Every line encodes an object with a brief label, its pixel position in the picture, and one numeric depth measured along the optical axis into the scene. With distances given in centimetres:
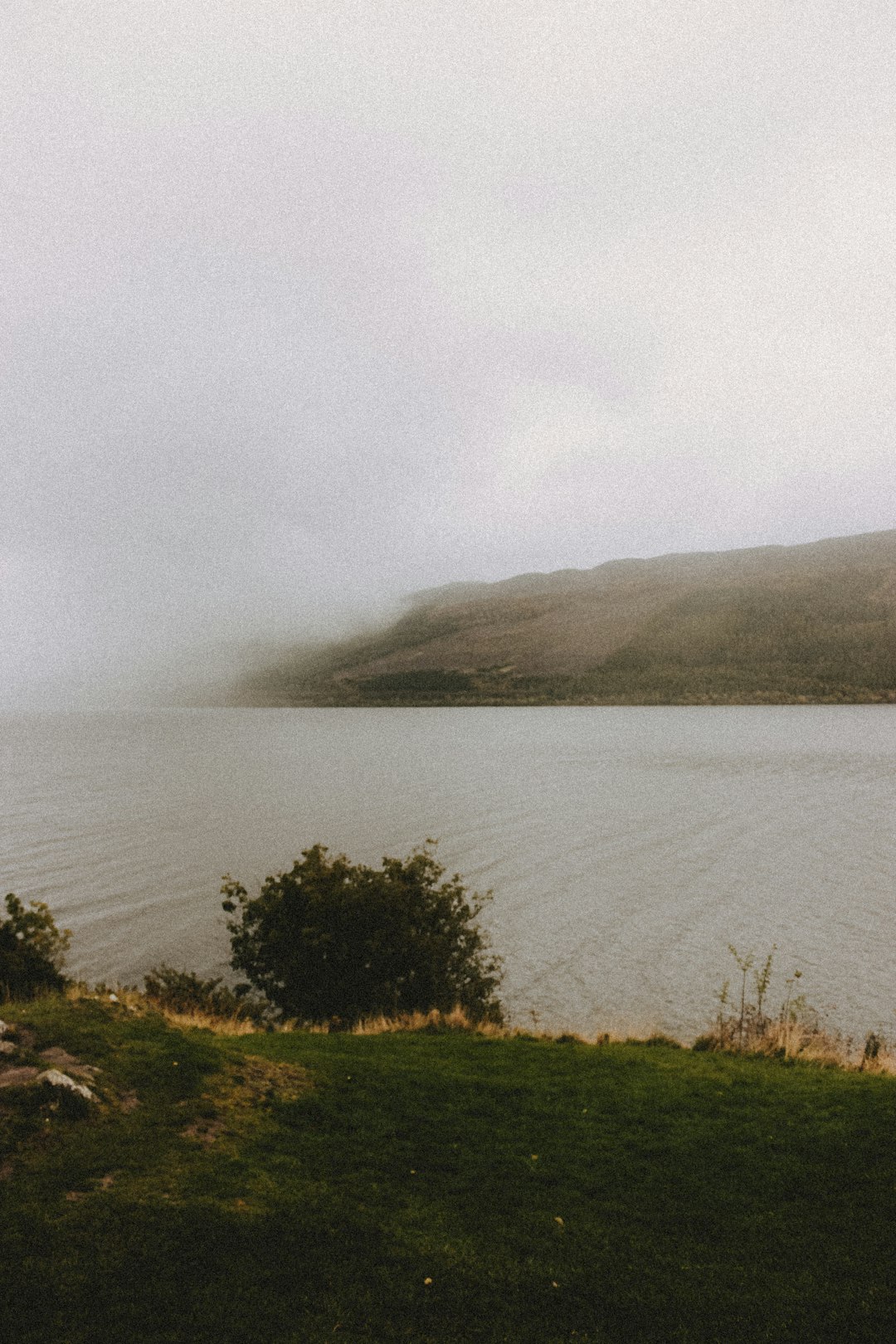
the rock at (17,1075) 848
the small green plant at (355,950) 1852
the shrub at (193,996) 1708
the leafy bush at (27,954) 1581
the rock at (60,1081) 836
